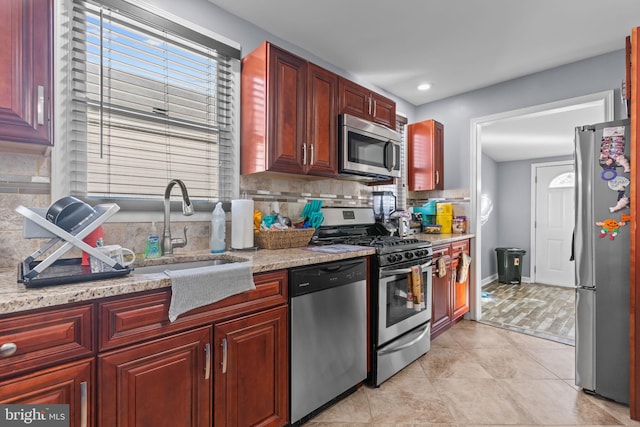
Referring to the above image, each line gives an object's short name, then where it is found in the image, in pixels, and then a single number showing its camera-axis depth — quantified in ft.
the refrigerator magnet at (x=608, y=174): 6.48
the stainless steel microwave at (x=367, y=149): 8.11
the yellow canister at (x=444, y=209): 12.03
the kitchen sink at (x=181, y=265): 5.28
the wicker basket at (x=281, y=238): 6.75
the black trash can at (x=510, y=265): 17.38
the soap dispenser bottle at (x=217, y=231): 6.28
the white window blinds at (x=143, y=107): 5.30
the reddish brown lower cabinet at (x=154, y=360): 3.13
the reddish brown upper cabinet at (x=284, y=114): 6.69
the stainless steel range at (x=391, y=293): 7.07
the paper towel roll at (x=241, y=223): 6.45
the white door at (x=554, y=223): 17.03
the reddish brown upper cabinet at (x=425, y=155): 12.07
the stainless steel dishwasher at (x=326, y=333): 5.52
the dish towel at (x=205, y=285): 3.98
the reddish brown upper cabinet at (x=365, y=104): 8.29
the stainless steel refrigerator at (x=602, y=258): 6.43
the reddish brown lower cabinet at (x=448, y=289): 9.54
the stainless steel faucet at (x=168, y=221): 5.67
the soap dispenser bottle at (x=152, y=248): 5.52
